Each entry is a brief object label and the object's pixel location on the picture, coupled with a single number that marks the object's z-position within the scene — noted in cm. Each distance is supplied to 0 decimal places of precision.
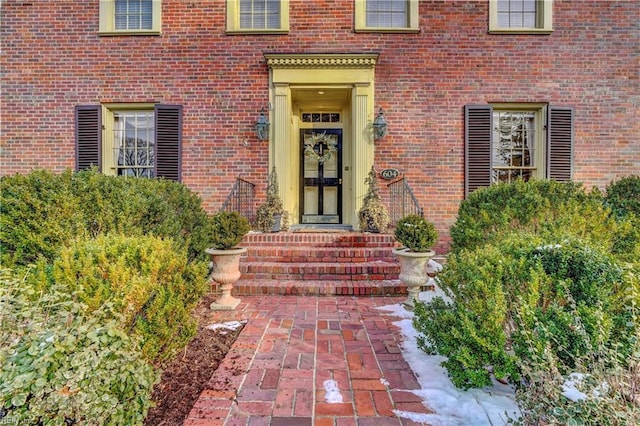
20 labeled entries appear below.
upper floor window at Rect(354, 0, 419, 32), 597
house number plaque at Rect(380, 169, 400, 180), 605
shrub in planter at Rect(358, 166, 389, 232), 553
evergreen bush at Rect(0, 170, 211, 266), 309
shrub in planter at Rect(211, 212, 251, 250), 369
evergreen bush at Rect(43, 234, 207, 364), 188
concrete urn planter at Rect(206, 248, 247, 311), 367
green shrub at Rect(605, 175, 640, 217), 418
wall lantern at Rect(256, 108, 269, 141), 591
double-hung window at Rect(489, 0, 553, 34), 609
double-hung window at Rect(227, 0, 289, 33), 615
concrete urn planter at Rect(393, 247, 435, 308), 373
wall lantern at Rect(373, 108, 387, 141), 586
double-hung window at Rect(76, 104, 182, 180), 609
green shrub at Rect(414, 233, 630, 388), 169
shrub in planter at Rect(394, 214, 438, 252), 374
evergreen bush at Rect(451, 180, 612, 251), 319
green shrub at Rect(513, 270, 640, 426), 128
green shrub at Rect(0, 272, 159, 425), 137
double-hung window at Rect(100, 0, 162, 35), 612
